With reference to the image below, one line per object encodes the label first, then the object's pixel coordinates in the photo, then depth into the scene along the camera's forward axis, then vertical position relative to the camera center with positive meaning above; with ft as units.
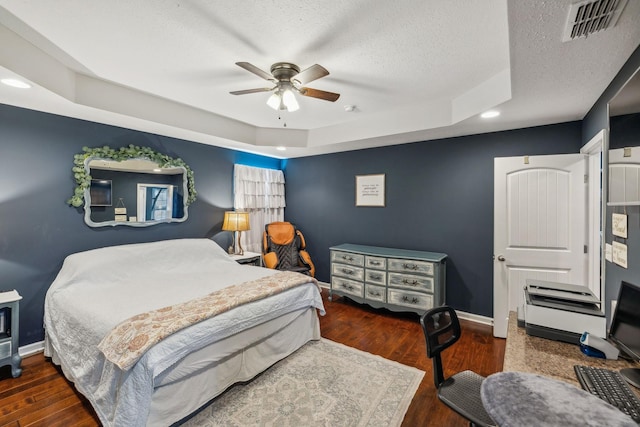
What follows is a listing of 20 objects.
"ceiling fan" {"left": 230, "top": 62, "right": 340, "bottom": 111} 7.17 +3.32
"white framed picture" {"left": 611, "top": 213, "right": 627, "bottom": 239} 5.52 -0.29
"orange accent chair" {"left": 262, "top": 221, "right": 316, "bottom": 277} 14.79 -2.10
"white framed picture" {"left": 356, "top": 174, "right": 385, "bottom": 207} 14.28 +1.06
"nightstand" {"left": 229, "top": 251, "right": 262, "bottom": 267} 13.35 -2.30
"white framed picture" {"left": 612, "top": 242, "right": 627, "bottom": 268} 5.58 -0.88
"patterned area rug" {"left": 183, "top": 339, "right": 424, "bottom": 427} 6.39 -4.66
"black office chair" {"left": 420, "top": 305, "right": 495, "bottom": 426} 4.28 -3.00
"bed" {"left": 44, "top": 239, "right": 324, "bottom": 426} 5.63 -2.81
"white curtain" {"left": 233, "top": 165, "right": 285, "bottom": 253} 15.19 +0.75
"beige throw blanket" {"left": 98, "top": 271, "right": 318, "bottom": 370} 5.42 -2.40
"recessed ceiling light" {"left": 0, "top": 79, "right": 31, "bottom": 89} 6.81 +3.15
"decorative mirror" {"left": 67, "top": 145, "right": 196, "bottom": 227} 10.09 +0.97
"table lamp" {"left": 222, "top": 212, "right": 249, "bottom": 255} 13.79 -0.55
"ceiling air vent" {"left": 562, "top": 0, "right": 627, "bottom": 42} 4.06 +2.96
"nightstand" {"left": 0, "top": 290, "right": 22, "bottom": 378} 7.63 -3.51
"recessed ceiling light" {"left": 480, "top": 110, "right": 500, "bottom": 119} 8.84 +3.10
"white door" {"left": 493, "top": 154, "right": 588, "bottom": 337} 9.16 -0.48
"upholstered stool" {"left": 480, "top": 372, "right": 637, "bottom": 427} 2.78 -2.10
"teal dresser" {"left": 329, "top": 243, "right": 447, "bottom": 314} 11.41 -2.89
